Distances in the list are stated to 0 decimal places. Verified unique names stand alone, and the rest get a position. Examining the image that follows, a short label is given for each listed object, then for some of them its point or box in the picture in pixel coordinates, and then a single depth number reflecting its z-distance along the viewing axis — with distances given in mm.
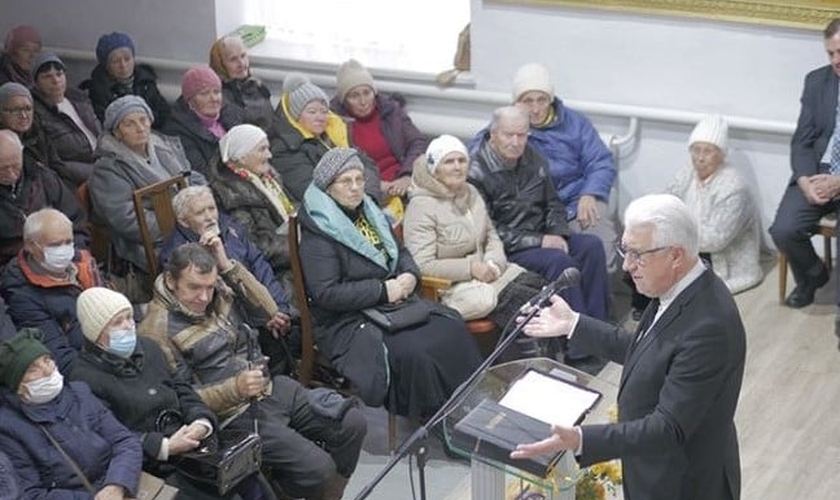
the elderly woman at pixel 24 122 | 6633
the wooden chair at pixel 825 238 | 6620
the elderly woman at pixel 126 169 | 6164
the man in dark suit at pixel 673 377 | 3559
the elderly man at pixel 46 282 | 5320
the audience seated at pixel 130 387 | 4883
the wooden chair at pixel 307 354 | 5867
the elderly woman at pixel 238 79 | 7480
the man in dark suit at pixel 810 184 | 6617
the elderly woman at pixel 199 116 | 7012
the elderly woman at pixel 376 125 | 7312
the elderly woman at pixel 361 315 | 5840
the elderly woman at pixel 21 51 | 7770
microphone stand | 3529
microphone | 3833
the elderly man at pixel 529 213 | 6566
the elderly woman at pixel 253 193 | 6289
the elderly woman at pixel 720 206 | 6855
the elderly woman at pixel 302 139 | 6812
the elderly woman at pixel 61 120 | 7031
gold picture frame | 6875
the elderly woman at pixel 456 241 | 6207
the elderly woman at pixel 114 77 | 7672
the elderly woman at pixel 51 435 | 4551
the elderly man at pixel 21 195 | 5949
